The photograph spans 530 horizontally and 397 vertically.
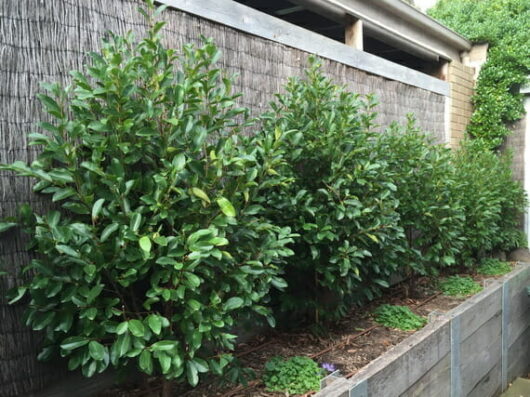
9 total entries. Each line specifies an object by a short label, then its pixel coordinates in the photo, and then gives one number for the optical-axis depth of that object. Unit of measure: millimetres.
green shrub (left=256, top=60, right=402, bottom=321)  2828
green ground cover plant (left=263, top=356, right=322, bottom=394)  2521
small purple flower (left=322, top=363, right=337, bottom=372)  2761
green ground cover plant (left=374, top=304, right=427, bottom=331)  3578
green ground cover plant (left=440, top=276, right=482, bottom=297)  4625
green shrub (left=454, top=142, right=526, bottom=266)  4812
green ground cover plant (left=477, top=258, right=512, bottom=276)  5410
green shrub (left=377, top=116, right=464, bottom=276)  3891
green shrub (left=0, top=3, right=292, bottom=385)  1753
